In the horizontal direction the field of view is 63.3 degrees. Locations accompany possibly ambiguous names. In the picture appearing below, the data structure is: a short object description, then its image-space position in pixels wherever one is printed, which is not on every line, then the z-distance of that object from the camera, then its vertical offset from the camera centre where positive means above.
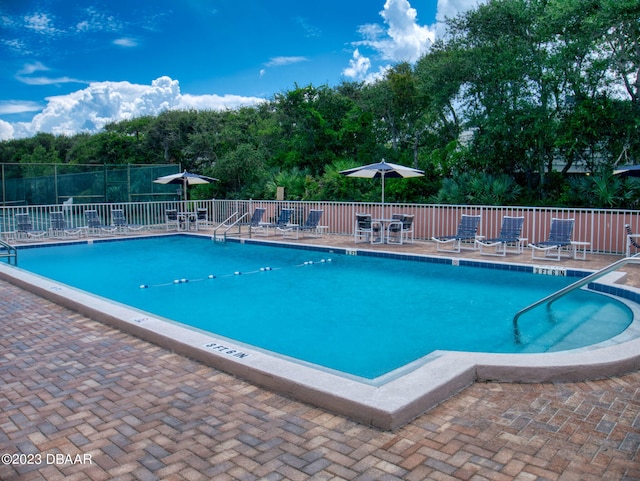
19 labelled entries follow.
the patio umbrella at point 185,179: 17.50 +0.89
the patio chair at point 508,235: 10.75 -0.75
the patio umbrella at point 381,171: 13.41 +0.82
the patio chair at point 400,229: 12.81 -0.70
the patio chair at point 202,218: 18.58 -0.49
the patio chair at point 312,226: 14.43 -0.64
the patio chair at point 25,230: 14.79 -0.64
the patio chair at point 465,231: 11.54 -0.70
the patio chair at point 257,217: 16.14 -0.42
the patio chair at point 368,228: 13.25 -0.68
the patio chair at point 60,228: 15.18 -0.64
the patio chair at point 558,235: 10.20 -0.72
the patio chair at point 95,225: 15.95 -0.58
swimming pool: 3.33 -1.26
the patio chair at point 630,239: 9.66 -0.79
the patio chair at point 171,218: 17.75 -0.44
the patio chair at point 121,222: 16.55 -0.54
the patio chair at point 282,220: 15.12 -0.50
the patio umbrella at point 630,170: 7.84 +0.42
